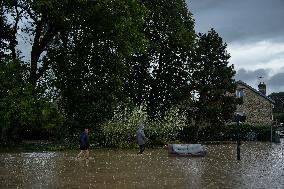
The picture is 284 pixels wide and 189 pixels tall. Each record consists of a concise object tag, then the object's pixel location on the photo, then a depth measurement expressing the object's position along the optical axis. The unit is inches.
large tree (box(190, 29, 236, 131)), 2165.4
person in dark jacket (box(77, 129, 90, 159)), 1059.3
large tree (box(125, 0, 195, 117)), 2127.2
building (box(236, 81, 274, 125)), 2903.5
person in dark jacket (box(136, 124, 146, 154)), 1226.6
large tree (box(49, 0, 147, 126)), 1459.2
